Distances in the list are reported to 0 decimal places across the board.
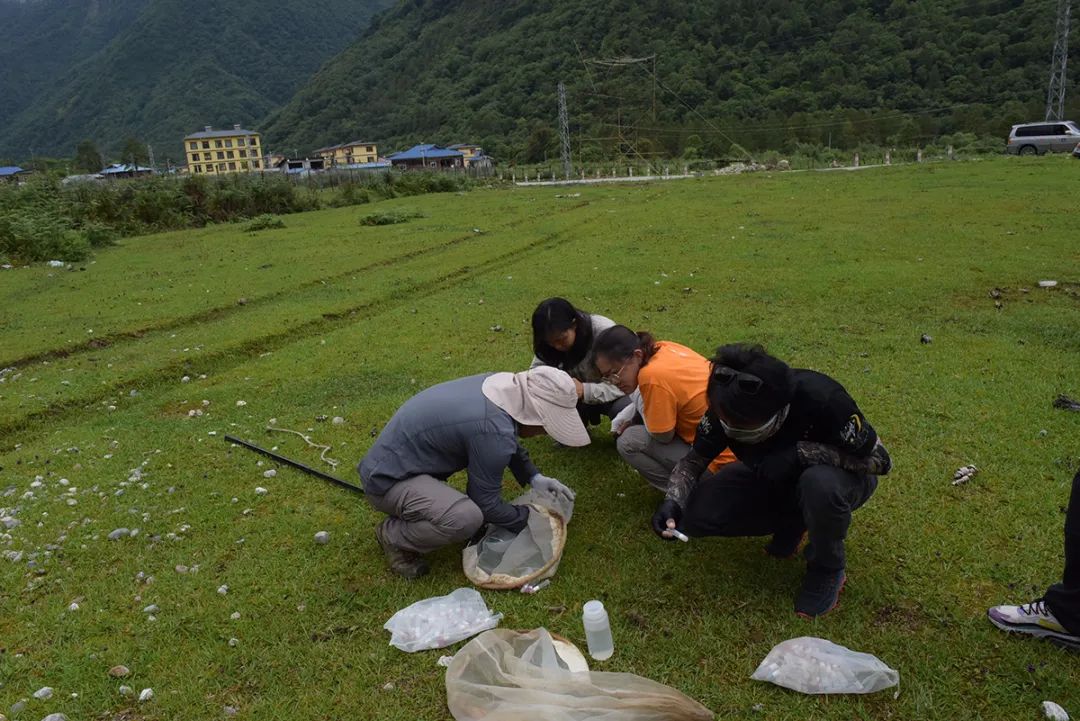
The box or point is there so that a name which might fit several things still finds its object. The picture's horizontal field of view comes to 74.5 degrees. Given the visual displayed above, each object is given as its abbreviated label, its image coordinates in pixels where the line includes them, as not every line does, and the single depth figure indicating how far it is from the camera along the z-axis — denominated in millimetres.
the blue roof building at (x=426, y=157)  79188
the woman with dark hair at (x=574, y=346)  5145
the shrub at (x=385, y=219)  24031
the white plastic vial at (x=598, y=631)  3385
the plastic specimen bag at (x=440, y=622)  3643
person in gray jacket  4043
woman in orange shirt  4363
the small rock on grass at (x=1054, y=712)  2965
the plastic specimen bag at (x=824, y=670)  3166
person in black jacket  3295
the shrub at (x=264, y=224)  25594
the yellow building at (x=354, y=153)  95938
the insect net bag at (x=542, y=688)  2875
